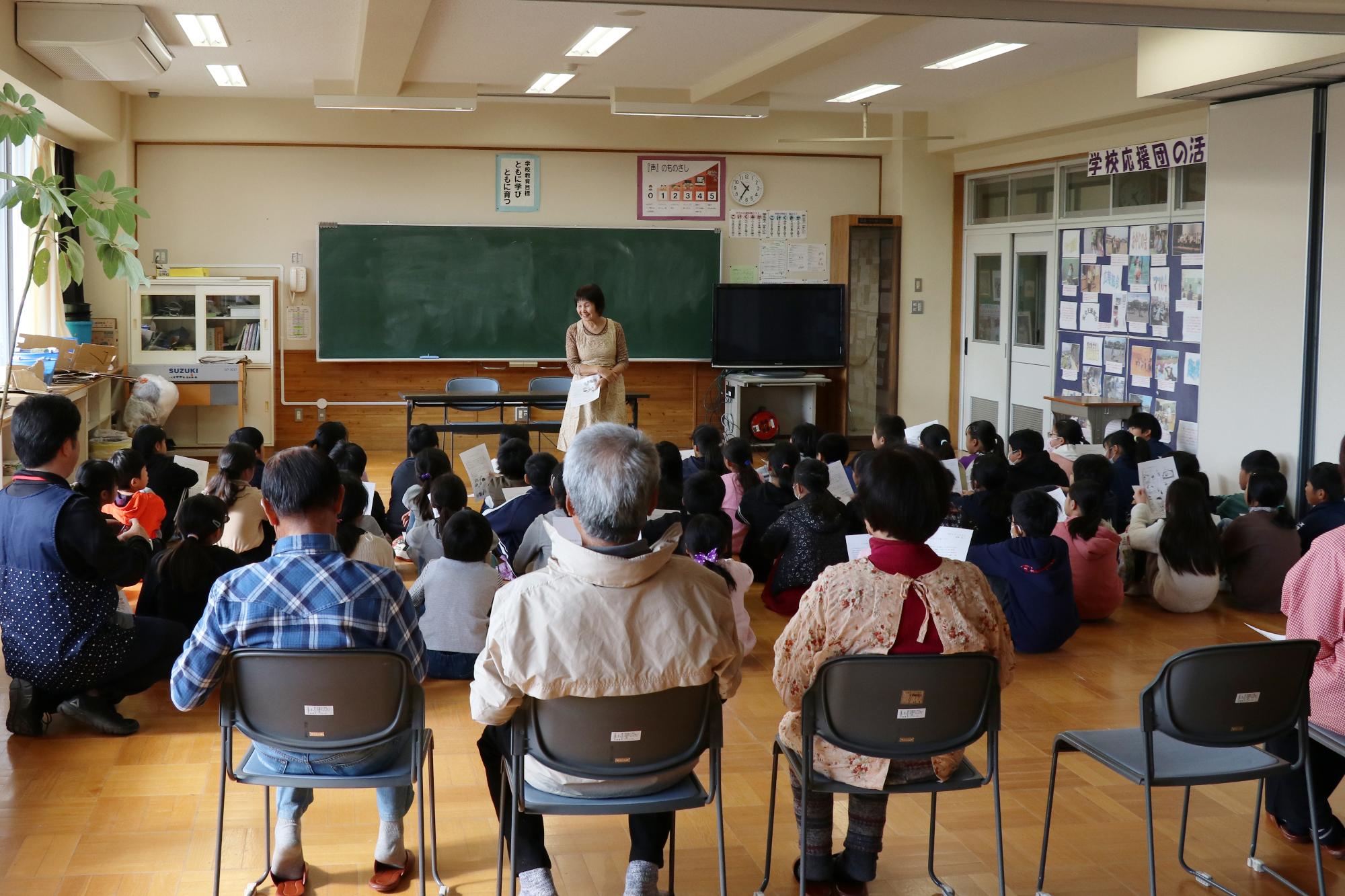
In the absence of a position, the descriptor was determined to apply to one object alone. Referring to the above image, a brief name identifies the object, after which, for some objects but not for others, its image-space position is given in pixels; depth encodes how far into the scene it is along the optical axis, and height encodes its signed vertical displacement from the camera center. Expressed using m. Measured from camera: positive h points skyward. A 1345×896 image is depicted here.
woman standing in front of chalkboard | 7.43 -0.05
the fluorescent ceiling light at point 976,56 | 7.39 +1.85
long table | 8.48 -0.35
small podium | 8.04 -0.36
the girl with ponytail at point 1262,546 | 5.29 -0.82
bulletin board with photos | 7.87 +0.26
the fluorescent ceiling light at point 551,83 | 8.55 +1.92
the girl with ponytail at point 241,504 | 4.64 -0.59
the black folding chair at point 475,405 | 8.48 -0.38
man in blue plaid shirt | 2.48 -0.52
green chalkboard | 10.03 +0.51
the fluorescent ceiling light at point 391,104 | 8.52 +1.71
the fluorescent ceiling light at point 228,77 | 8.34 +1.89
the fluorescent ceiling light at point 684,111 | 8.70 +1.72
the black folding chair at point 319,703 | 2.34 -0.68
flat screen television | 10.52 +0.23
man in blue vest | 3.46 -0.72
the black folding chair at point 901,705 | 2.36 -0.68
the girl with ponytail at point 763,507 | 5.48 -0.69
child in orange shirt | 4.66 -0.59
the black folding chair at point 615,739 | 2.24 -0.72
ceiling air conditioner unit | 6.19 +1.59
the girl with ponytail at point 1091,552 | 4.98 -0.80
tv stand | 10.30 -0.39
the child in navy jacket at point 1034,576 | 4.60 -0.83
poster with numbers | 10.46 +1.38
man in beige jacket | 2.19 -0.47
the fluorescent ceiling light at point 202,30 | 6.66 +1.78
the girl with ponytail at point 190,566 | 4.04 -0.73
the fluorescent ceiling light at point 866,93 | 9.03 +1.96
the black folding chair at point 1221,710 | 2.47 -0.72
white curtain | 8.11 +0.46
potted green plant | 4.77 +0.55
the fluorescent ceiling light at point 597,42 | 7.01 +1.83
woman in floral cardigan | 2.48 -0.51
